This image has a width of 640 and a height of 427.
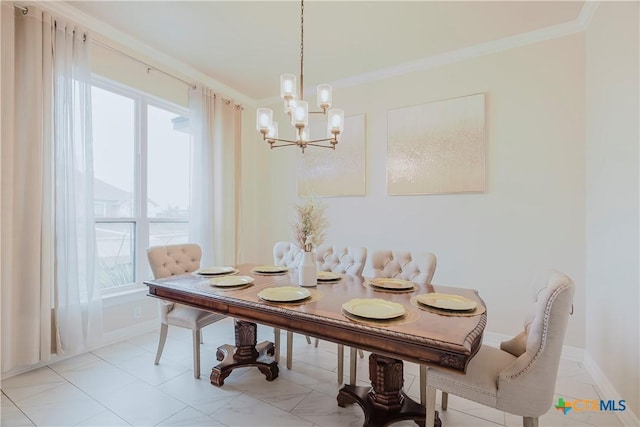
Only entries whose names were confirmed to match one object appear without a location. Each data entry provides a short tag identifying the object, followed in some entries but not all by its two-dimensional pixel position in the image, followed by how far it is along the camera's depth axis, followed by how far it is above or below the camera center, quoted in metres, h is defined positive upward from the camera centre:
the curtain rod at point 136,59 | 2.80 +1.53
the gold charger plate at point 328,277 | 2.19 -0.48
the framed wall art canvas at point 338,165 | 3.69 +0.60
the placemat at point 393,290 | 1.92 -0.50
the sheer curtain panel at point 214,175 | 3.63 +0.45
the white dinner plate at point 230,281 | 1.97 -0.47
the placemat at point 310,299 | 1.62 -0.49
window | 2.99 +0.35
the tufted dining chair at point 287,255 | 2.90 -0.43
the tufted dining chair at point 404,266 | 2.27 -0.42
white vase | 2.02 -0.40
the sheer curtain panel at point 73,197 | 2.45 +0.11
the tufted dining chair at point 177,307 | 2.32 -0.78
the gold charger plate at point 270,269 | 2.46 -0.48
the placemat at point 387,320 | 1.34 -0.49
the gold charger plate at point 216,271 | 2.34 -0.47
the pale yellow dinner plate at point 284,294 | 1.65 -0.47
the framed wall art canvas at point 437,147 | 3.04 +0.69
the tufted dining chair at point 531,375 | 1.26 -0.73
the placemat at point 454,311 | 1.48 -0.50
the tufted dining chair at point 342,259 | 2.58 -0.42
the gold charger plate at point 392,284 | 1.97 -0.49
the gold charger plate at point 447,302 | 1.52 -0.48
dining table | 1.23 -0.51
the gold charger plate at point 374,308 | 1.40 -0.48
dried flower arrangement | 1.95 -0.09
